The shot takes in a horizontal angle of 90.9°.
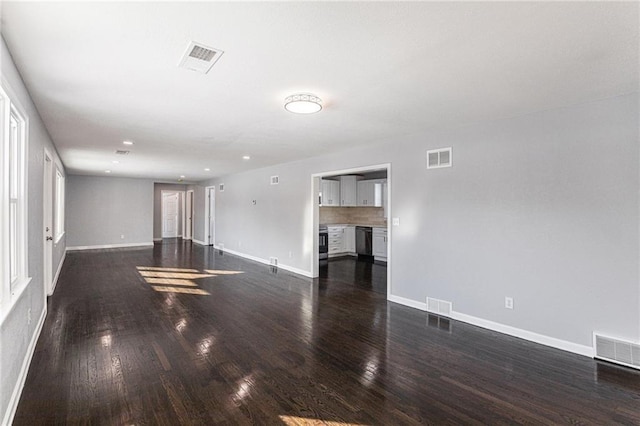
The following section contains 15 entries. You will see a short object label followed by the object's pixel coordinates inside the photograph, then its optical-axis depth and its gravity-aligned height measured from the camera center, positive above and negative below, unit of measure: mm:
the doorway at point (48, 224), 4715 -160
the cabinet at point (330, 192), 8727 +607
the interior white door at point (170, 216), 13305 -72
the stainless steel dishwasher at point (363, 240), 8602 -730
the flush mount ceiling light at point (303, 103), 2896 +1037
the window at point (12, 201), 2160 +103
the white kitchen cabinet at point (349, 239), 9141 -733
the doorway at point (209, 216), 11305 -66
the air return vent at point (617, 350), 2812 -1261
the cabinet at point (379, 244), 8078 -784
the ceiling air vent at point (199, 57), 2102 +1107
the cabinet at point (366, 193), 8828 +590
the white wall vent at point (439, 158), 4133 +747
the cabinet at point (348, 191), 8938 +651
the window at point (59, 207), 6707 +169
